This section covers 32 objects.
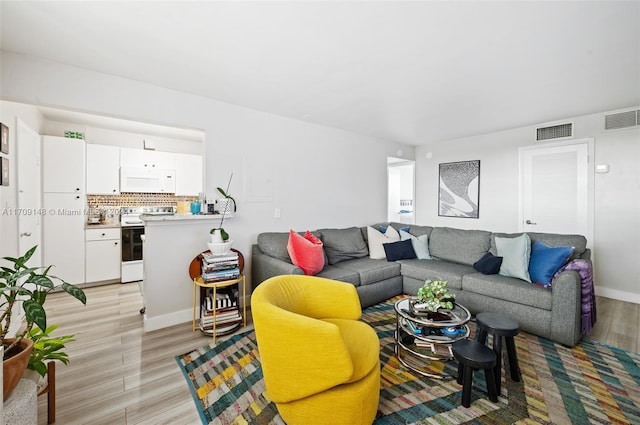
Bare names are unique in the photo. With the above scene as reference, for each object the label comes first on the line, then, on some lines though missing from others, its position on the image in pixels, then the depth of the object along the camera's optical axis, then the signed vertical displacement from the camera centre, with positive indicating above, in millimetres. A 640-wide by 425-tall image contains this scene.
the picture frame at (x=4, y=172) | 2307 +332
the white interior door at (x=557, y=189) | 3861 +350
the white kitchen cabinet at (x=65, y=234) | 3928 -349
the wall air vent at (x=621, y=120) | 3456 +1200
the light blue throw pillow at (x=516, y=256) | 2954 -487
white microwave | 4684 +547
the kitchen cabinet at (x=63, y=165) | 3926 +676
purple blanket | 2465 -732
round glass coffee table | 2021 -922
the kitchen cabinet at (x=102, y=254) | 4215 -678
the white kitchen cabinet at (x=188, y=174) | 5199 +714
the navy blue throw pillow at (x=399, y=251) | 3900 -554
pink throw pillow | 3100 -486
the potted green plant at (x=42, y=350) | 1401 -745
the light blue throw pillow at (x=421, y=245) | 3988 -485
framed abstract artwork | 4957 +431
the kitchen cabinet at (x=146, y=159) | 4672 +920
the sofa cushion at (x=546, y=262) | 2721 -497
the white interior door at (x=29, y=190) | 2844 +231
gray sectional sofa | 2490 -718
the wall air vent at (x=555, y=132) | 3961 +1191
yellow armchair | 1357 -819
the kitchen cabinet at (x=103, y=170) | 4398 +673
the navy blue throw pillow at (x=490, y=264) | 3119 -596
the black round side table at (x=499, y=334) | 1866 -849
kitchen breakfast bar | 2822 -549
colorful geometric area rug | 1661 -1221
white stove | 4422 -652
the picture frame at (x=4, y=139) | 2334 +626
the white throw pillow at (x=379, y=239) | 4031 -409
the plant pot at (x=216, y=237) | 2863 -268
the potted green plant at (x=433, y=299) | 2154 -702
